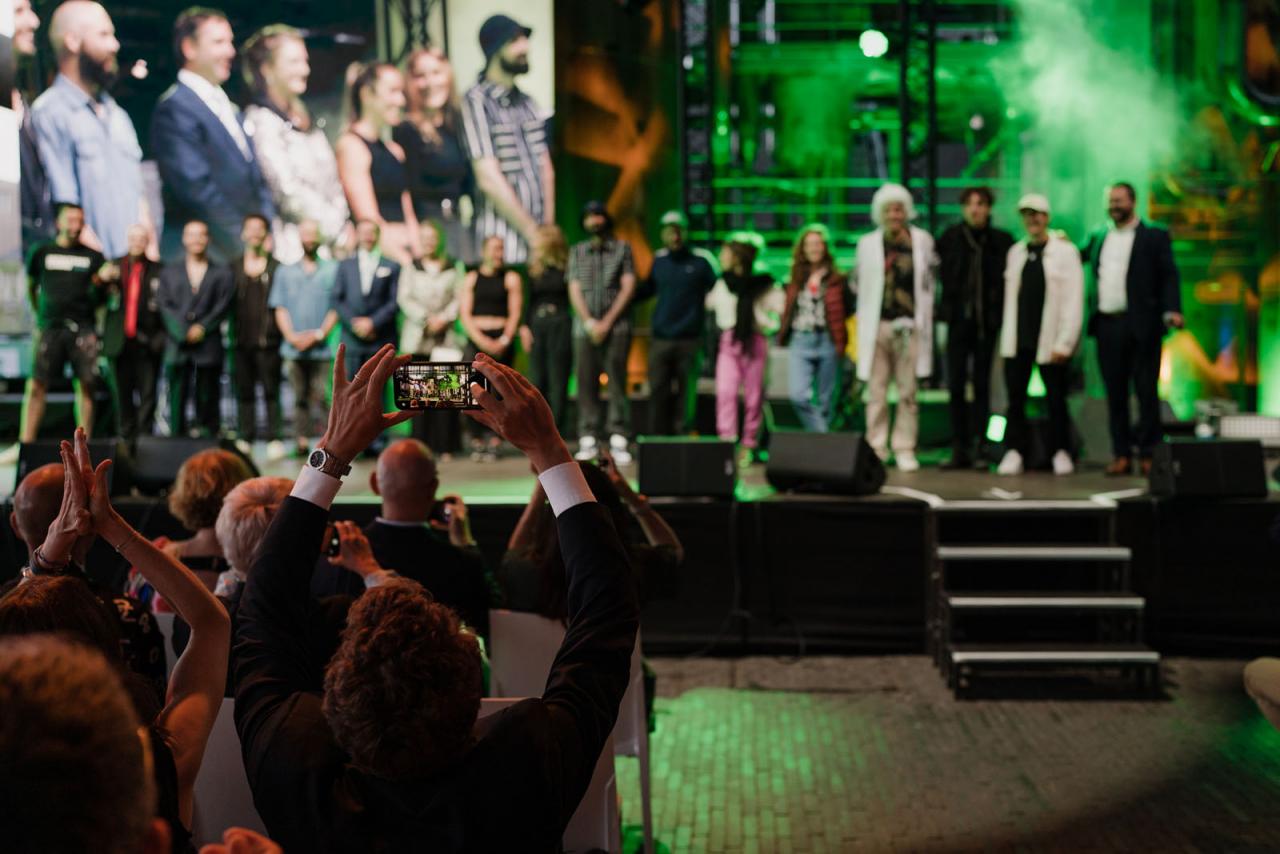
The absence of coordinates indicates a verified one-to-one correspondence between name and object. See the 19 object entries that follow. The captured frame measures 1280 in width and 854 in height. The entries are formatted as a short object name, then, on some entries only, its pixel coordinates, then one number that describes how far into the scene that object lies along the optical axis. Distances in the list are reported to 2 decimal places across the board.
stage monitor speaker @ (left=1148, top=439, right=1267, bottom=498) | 5.97
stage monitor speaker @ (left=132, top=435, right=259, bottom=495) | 6.57
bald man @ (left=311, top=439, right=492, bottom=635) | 3.50
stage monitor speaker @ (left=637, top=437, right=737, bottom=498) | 6.20
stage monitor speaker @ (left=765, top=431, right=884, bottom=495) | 6.21
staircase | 5.57
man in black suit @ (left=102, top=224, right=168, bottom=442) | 8.38
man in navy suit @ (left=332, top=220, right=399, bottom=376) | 8.42
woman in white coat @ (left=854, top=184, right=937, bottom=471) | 7.56
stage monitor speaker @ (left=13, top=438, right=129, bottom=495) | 6.55
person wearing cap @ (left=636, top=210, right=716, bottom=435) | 8.26
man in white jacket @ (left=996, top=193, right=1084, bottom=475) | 7.38
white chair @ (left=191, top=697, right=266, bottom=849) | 2.53
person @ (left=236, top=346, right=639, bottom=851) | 1.62
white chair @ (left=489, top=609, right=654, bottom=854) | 3.53
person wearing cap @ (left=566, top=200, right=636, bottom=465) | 8.31
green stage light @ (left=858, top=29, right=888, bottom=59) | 10.10
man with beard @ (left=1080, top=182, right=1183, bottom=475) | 7.25
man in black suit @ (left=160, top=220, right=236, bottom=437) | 8.44
